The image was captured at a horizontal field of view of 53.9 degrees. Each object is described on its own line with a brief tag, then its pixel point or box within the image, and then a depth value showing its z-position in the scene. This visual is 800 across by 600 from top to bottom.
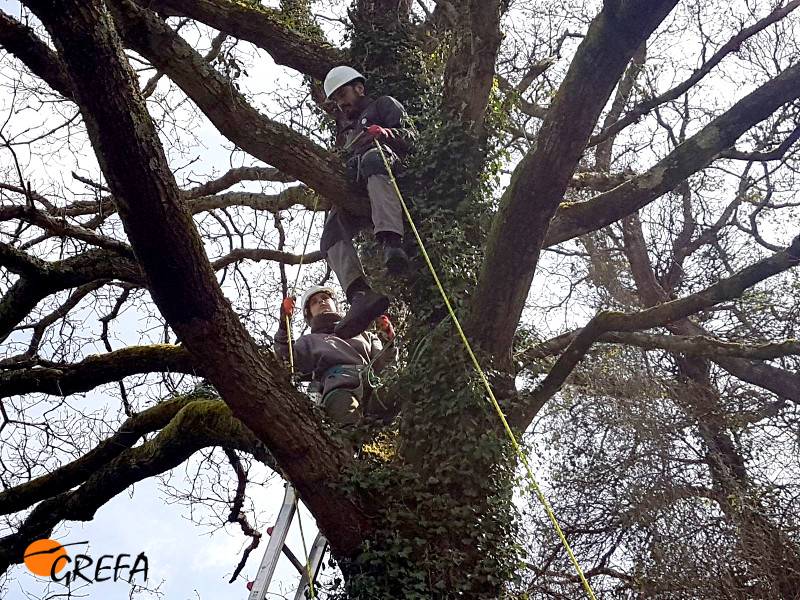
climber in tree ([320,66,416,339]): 4.57
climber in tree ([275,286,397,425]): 4.56
